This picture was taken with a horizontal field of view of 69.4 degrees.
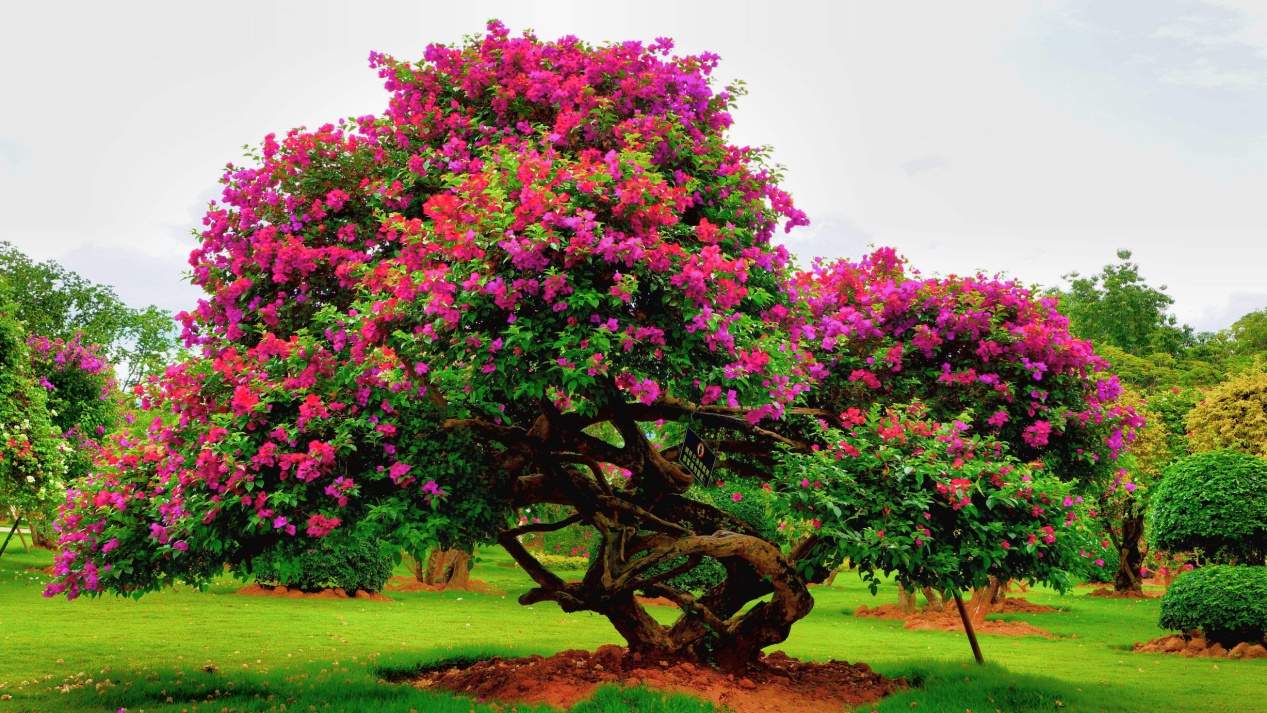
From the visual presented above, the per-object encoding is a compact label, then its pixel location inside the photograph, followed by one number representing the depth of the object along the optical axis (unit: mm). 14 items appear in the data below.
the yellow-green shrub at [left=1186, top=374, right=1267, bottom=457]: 26812
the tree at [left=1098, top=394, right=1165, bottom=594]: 30797
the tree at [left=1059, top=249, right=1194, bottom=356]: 57000
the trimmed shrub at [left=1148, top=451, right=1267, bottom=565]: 17984
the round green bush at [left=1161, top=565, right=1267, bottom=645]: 16703
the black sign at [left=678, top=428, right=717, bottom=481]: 9875
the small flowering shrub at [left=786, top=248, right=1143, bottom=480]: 11578
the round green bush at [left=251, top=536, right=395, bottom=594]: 24000
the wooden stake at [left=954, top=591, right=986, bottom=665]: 13160
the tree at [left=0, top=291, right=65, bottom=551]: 16453
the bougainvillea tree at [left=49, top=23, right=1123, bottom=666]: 7812
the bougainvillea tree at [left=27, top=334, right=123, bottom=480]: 23906
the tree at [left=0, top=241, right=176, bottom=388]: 37844
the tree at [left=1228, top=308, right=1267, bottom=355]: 54938
